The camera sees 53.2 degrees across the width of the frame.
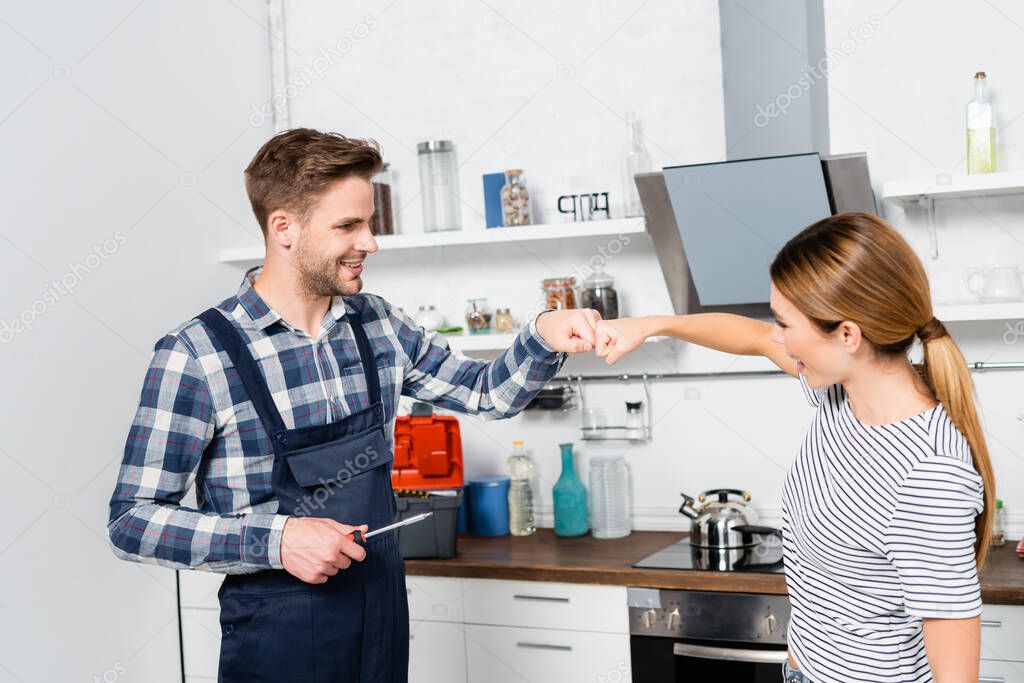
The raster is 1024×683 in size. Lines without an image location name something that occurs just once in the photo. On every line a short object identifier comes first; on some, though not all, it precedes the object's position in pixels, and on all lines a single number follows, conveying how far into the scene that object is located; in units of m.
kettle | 2.69
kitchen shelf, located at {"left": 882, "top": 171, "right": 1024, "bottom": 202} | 2.41
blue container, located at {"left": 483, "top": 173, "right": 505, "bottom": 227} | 3.03
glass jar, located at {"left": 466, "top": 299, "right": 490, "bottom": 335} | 3.13
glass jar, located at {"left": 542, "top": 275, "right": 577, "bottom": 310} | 2.97
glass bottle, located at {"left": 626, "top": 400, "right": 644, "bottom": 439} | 3.07
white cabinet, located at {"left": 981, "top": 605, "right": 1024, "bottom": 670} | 2.23
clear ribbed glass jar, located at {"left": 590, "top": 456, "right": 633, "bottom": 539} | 2.99
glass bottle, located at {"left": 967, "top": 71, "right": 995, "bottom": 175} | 2.54
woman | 1.29
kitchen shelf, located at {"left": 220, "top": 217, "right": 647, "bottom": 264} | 2.78
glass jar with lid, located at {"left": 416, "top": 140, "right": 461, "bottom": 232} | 3.13
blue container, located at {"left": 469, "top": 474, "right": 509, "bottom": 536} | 3.06
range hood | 2.50
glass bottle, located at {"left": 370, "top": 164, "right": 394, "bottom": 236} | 3.18
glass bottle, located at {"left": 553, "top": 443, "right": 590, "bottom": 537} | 3.00
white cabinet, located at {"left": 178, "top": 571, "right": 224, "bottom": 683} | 2.97
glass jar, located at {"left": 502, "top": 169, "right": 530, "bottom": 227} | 3.00
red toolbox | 3.00
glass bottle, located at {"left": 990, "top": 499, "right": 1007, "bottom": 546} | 2.58
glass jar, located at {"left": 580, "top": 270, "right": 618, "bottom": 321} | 2.94
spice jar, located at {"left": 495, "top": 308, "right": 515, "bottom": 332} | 3.08
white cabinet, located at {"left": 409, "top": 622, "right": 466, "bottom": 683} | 2.74
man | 1.62
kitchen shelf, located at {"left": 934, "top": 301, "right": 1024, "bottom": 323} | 2.45
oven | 2.40
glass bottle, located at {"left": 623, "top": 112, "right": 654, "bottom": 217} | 2.86
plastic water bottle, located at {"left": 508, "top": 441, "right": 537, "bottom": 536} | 3.06
